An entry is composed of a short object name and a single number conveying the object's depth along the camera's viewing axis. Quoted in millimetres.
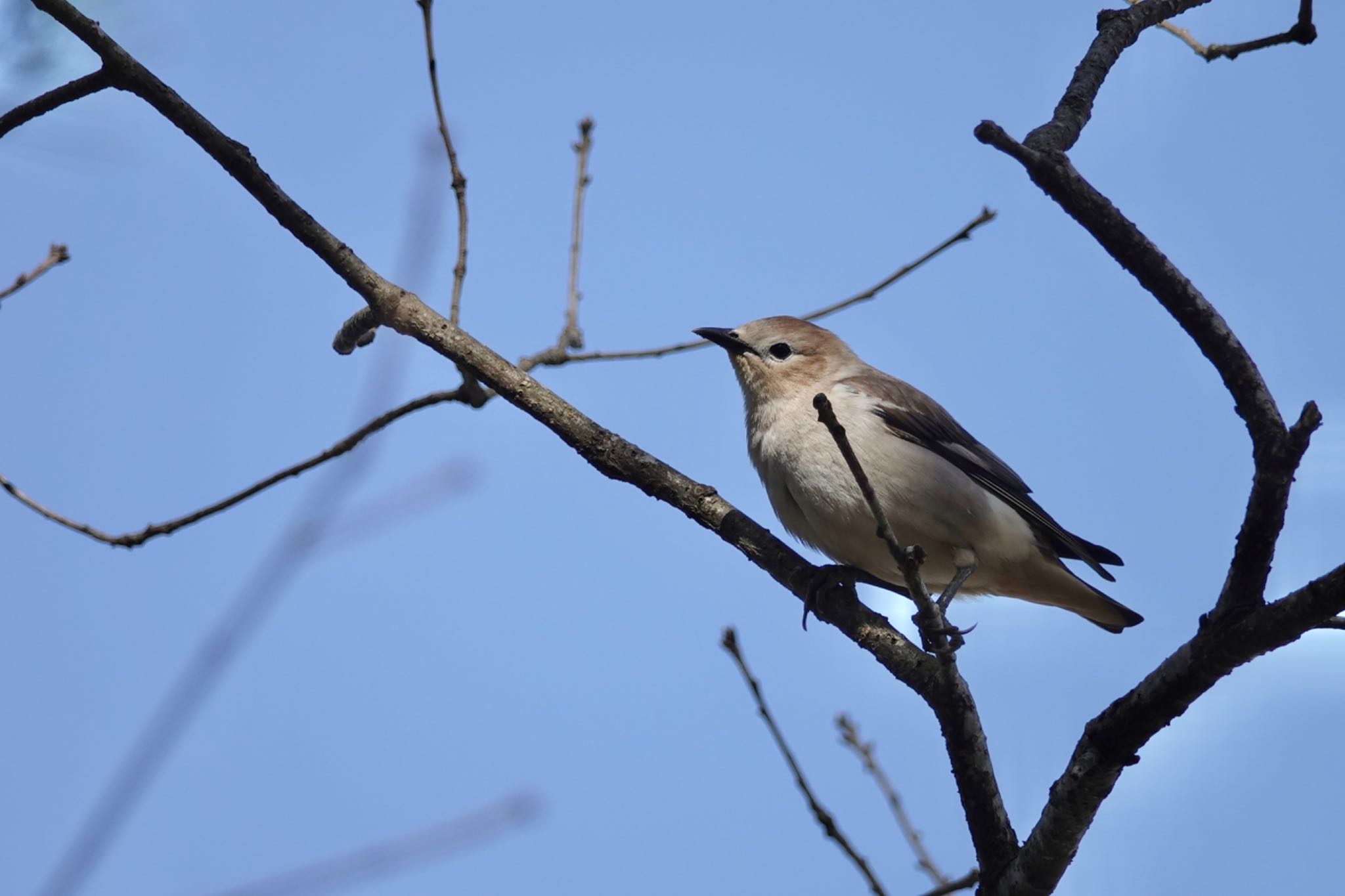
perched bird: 11297
